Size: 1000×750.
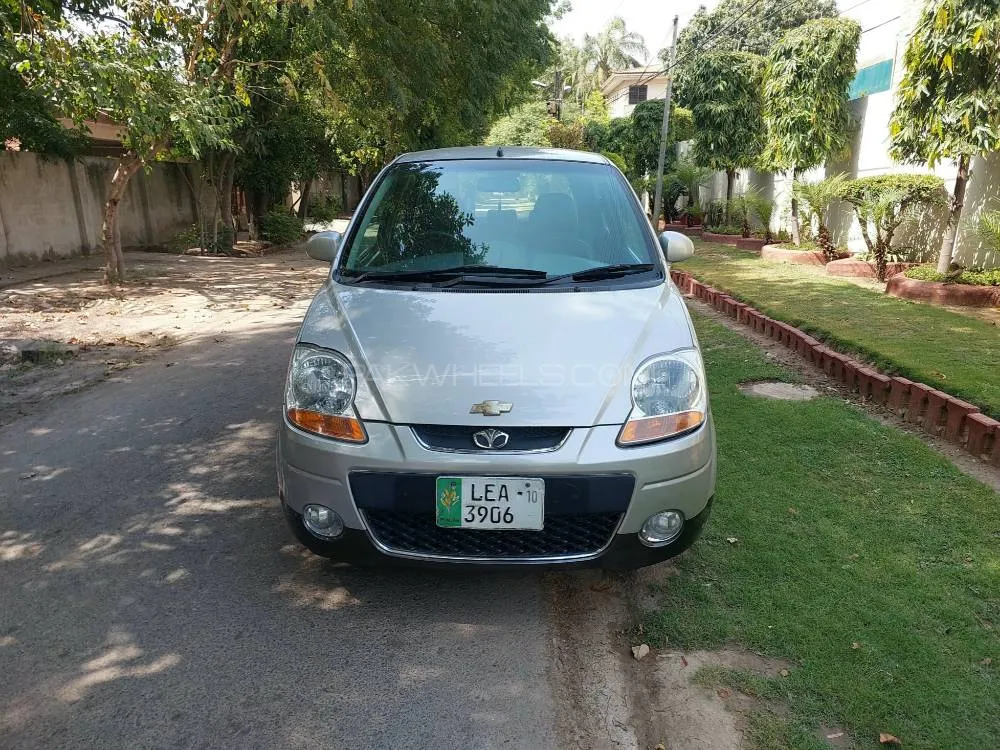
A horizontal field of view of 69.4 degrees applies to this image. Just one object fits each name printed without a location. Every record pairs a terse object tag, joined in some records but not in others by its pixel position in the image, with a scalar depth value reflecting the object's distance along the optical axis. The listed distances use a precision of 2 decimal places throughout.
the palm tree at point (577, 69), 57.75
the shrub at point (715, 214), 19.16
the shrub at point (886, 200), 9.52
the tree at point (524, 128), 38.28
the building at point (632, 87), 47.91
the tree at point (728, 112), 17.56
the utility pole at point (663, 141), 19.22
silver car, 2.39
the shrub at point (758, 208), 14.60
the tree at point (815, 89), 12.23
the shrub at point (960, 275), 8.11
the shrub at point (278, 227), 17.86
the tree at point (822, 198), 11.48
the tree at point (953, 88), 7.71
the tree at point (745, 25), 41.94
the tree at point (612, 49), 57.12
